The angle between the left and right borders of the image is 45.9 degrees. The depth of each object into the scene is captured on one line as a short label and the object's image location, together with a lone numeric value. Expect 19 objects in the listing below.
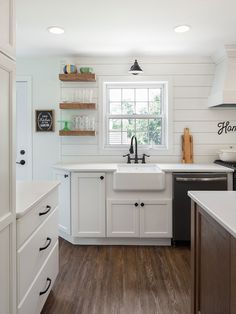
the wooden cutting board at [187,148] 3.69
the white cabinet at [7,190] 1.26
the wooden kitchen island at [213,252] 1.16
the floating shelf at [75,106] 3.59
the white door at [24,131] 3.76
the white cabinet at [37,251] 1.50
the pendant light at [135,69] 3.48
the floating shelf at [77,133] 3.63
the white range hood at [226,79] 3.23
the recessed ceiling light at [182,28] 2.72
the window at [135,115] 3.89
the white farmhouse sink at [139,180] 3.08
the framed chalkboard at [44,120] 3.75
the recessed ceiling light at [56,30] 2.77
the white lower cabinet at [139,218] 3.17
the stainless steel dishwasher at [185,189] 3.08
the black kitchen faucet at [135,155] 3.62
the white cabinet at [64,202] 3.22
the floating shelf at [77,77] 3.55
